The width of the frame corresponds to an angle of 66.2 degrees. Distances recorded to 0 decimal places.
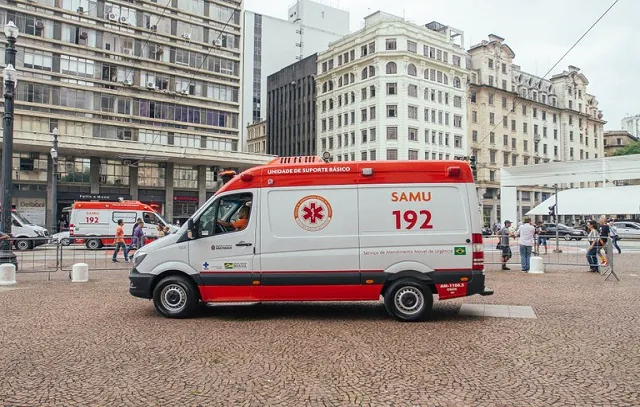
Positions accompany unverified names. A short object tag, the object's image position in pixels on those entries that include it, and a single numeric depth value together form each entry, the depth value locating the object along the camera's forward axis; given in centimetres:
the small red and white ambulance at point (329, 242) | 762
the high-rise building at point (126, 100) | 4259
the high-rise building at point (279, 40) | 9225
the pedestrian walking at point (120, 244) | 1793
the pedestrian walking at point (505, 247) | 1656
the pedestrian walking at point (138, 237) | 1819
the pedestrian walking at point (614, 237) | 2116
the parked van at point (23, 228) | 2711
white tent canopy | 3434
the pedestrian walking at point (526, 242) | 1541
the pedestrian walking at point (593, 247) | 1513
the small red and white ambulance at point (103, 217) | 2833
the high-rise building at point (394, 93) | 6119
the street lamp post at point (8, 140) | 1284
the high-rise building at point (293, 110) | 7288
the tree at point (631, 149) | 7725
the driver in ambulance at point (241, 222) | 795
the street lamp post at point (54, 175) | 2741
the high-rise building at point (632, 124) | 14962
